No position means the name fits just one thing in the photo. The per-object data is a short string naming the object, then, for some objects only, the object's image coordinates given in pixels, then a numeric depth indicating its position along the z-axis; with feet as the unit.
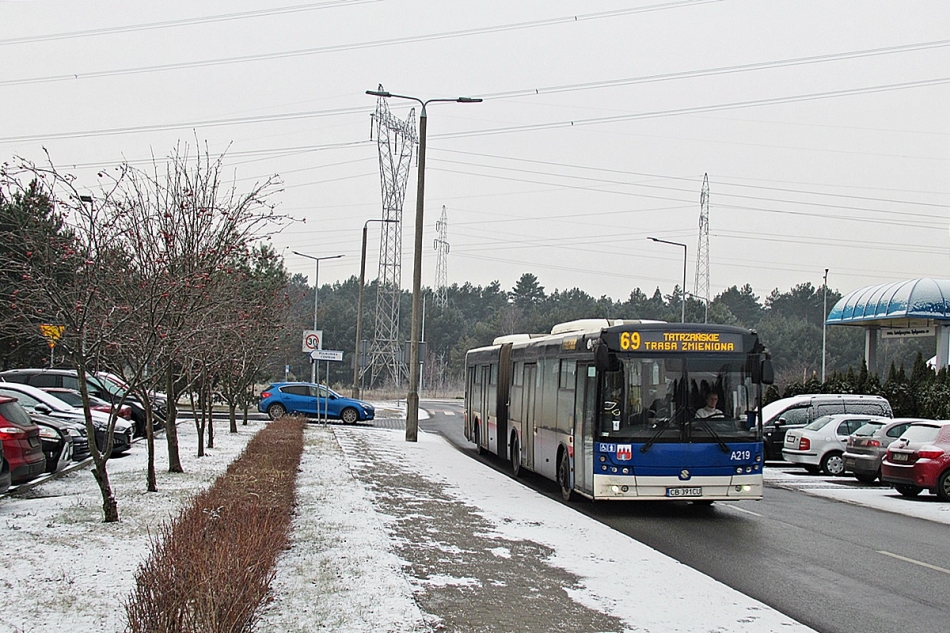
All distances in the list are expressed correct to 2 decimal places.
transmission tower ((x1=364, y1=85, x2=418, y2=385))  183.21
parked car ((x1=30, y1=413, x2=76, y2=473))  54.13
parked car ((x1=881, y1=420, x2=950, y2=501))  60.54
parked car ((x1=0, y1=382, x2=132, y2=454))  66.23
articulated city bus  47.70
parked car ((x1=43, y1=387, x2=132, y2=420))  78.64
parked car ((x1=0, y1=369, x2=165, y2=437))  86.12
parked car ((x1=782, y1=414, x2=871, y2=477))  80.94
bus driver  48.55
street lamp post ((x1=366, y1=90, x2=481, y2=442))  94.27
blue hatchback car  132.46
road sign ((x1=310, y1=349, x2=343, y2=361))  111.86
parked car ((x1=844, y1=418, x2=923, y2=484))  68.44
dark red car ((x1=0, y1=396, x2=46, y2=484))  43.93
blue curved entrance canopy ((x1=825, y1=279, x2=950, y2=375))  125.39
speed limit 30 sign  111.34
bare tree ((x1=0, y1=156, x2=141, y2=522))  37.86
